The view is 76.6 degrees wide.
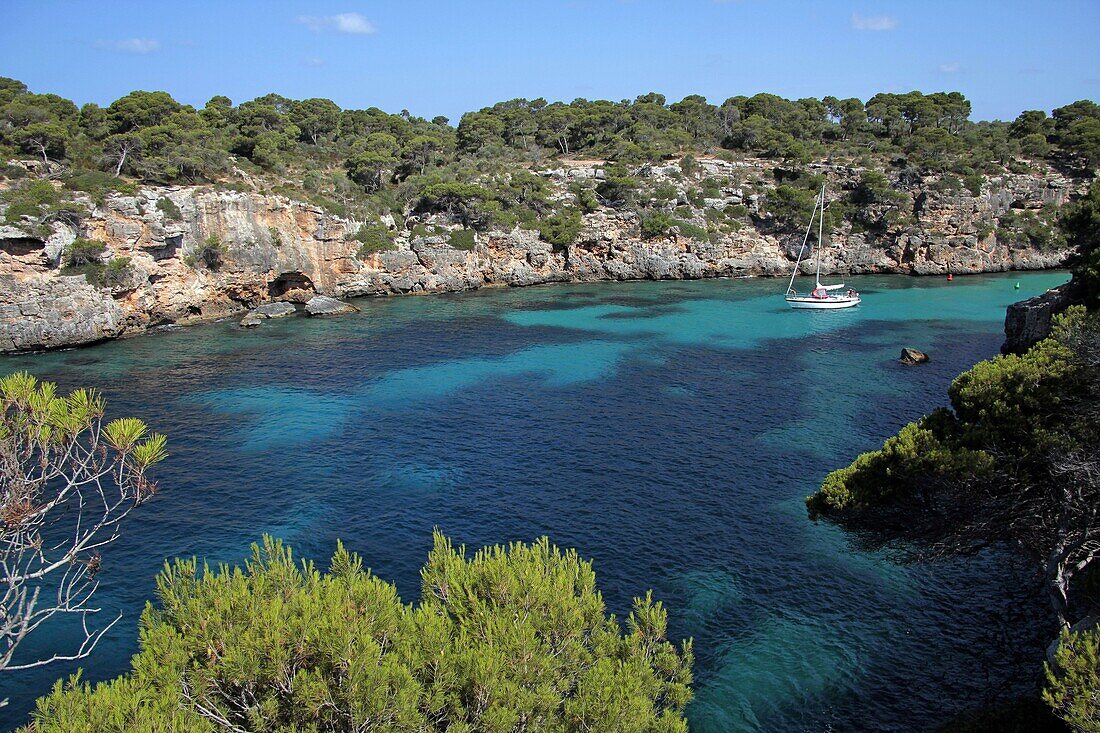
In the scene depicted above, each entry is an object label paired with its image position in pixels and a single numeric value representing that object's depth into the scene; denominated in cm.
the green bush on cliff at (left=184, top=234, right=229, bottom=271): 6025
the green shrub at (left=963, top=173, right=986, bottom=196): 8288
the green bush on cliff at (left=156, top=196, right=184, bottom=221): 5875
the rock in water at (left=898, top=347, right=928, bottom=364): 4475
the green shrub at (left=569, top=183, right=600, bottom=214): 8275
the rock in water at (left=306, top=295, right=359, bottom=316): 6412
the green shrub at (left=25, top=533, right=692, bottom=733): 912
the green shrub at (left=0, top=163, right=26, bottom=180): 5538
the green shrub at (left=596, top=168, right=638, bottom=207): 8306
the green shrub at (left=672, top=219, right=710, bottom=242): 8131
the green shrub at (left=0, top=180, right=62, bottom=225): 4966
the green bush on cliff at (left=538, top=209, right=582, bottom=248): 7962
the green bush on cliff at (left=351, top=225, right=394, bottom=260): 7162
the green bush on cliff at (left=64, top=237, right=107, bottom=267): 5159
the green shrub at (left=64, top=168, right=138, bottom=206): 5650
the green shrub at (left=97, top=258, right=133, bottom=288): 5231
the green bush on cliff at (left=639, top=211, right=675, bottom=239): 8044
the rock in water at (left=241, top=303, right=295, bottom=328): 6200
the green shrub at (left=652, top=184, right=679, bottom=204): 8319
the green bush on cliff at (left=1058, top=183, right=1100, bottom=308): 2900
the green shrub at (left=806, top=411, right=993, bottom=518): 1727
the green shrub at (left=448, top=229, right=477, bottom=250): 7669
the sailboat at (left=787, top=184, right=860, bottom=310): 6444
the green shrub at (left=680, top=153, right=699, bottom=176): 9081
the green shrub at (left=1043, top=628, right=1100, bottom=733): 977
